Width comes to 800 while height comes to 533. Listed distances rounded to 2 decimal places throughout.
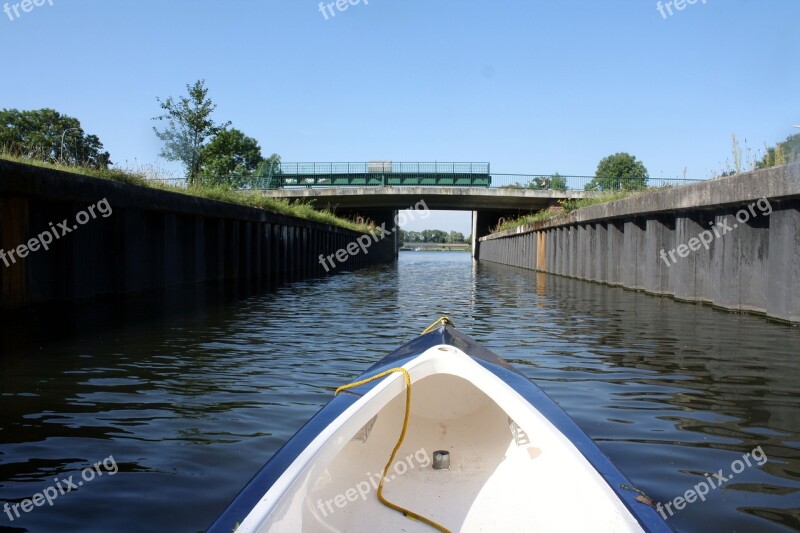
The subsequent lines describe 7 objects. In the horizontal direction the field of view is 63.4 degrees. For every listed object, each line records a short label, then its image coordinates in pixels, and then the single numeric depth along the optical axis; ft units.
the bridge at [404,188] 150.41
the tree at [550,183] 151.23
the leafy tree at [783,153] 34.99
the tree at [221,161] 141.74
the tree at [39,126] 241.96
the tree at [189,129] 113.39
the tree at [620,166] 383.88
